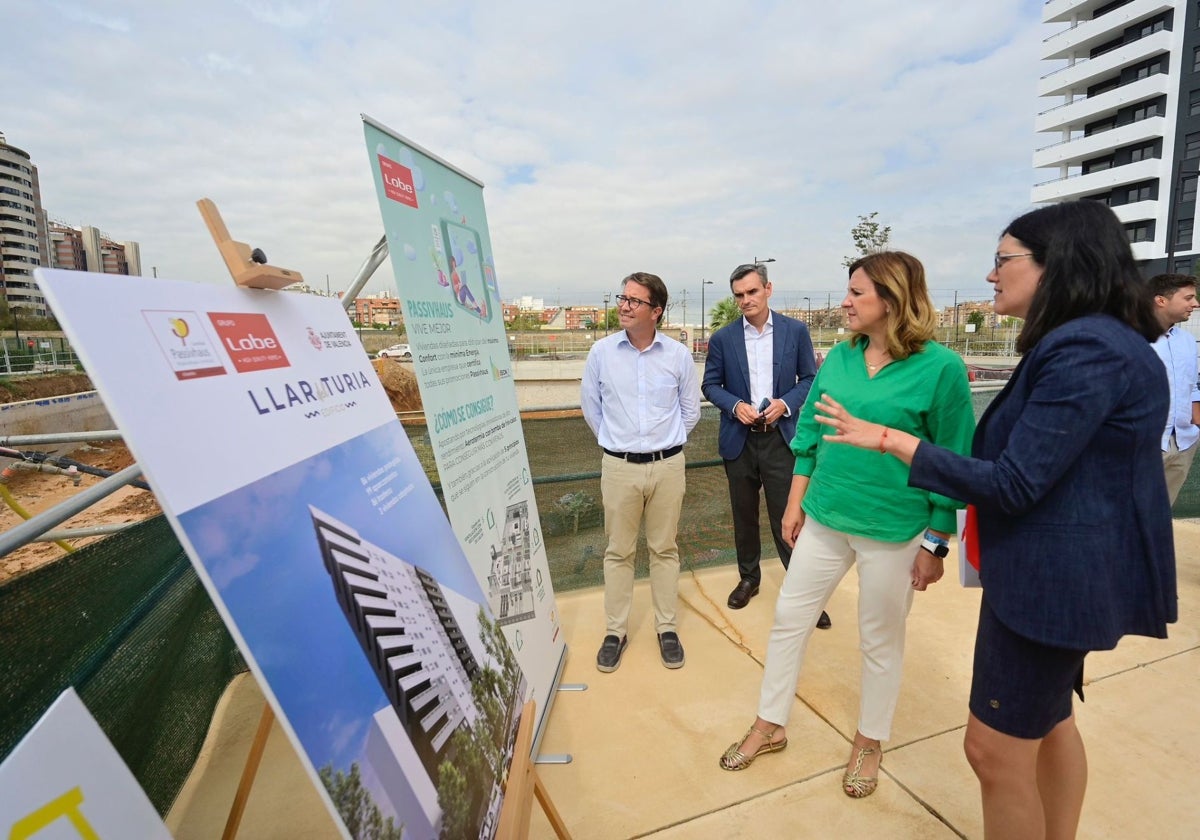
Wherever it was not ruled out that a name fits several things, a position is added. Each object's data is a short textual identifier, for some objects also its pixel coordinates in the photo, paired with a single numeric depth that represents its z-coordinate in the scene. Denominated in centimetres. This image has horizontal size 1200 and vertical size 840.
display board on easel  95
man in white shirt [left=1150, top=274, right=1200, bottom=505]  371
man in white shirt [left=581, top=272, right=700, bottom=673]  320
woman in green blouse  215
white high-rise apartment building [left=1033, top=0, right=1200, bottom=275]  3419
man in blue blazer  364
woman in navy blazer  141
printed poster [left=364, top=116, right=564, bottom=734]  209
